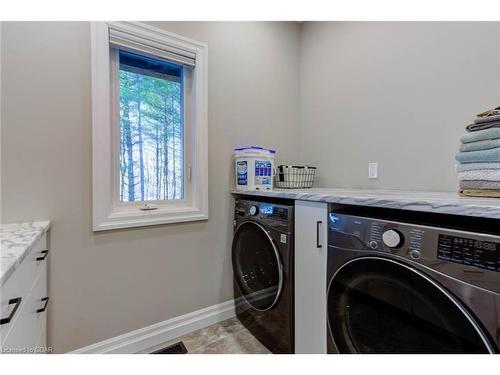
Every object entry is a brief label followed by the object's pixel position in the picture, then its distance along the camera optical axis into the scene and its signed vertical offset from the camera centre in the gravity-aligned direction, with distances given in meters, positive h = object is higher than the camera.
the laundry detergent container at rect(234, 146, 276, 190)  1.73 +0.11
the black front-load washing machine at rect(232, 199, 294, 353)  1.35 -0.55
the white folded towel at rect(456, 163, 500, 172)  0.93 +0.08
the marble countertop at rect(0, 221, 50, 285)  0.65 -0.21
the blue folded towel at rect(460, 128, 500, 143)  0.93 +0.20
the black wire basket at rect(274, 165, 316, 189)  1.87 +0.06
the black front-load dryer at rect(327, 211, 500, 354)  0.69 -0.34
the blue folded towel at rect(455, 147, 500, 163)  0.92 +0.11
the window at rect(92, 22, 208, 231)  1.39 +0.38
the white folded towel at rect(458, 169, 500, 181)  0.92 +0.04
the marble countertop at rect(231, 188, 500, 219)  0.70 -0.06
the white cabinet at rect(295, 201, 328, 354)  1.15 -0.46
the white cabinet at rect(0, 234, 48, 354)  0.70 -0.44
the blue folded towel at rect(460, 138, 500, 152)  0.93 +0.16
